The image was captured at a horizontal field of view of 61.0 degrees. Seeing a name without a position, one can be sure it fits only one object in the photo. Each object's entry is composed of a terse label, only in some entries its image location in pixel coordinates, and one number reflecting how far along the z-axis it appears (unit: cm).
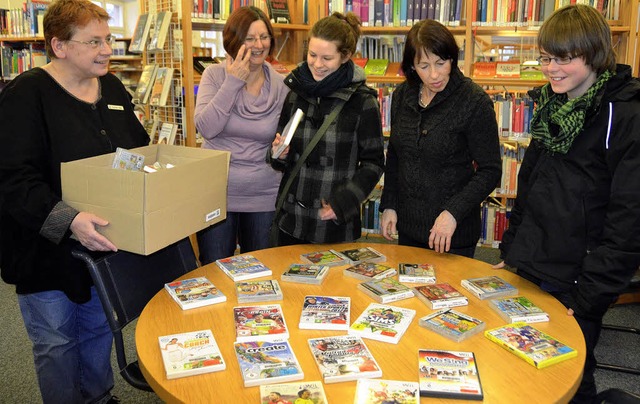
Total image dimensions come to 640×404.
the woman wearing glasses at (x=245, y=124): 227
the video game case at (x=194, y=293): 155
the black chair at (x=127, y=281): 165
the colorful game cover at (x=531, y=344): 126
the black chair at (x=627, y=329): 266
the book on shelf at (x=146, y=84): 371
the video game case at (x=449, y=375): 113
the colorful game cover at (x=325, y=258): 187
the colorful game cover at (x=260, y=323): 136
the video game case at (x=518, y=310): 148
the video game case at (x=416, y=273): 173
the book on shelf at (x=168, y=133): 350
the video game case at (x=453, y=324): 138
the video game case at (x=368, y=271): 176
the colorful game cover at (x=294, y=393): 110
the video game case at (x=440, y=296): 156
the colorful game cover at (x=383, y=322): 137
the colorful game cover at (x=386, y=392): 111
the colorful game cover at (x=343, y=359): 119
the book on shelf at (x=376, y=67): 410
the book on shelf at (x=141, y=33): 368
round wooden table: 115
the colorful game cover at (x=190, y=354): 121
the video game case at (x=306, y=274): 171
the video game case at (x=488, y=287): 162
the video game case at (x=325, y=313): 142
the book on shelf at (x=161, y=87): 356
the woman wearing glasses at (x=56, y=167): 163
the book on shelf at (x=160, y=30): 348
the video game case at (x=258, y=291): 158
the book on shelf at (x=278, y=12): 396
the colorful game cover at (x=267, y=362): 117
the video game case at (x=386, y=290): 159
